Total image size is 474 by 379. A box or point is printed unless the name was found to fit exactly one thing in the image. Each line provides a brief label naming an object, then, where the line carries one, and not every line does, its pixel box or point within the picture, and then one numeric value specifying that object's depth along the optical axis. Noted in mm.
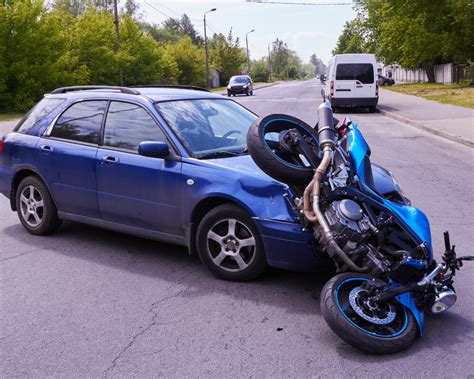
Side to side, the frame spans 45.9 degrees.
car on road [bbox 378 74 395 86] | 53044
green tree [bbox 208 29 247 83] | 77688
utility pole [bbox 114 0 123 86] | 37147
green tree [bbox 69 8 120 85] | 35562
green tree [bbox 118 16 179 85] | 43938
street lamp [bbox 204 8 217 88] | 59900
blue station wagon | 4406
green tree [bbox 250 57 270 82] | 112312
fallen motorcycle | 3512
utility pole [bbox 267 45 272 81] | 116312
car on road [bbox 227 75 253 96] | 44750
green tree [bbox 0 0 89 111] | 28141
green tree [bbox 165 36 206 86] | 58375
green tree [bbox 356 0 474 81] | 36375
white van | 23312
